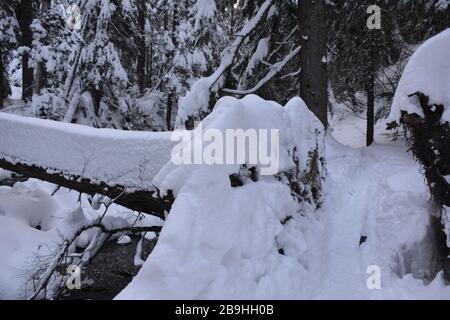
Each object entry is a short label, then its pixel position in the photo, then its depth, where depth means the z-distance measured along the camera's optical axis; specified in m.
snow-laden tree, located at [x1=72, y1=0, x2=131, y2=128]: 12.87
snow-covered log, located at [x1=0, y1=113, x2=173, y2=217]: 5.80
